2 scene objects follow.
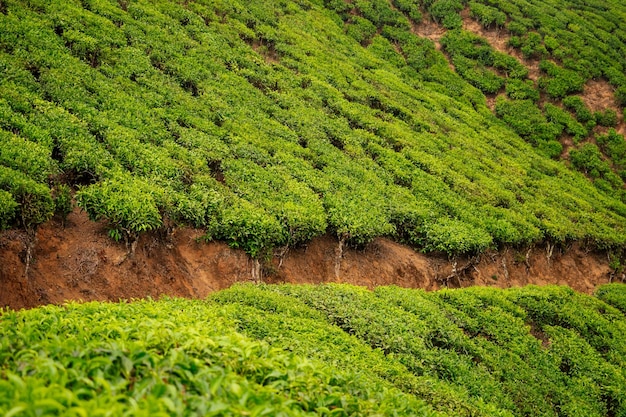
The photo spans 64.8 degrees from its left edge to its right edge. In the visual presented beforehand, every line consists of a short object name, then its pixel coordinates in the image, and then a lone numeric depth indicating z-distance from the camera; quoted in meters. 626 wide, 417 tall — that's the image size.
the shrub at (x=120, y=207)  12.61
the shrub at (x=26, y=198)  11.17
